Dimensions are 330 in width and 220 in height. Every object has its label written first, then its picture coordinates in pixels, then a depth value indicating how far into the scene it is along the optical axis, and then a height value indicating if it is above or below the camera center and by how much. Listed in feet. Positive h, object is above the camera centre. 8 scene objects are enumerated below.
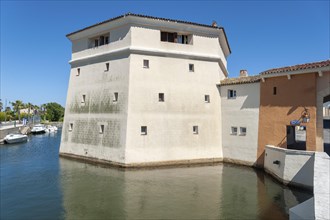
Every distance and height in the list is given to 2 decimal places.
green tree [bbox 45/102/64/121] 351.54 +17.11
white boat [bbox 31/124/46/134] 207.10 -4.68
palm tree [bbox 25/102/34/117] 296.92 +21.37
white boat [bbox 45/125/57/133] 223.92 -4.66
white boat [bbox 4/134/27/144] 133.90 -8.43
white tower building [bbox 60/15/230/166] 68.74 +9.02
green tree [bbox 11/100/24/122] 274.16 +19.38
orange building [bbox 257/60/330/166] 55.72 +6.95
